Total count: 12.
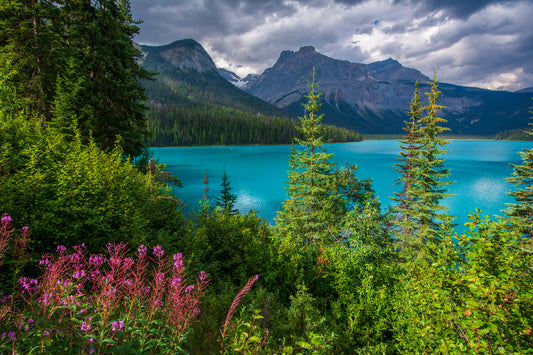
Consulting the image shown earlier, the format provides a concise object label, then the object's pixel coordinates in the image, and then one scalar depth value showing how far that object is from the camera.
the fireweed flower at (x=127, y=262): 3.06
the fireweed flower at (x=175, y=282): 2.65
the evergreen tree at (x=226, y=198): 26.54
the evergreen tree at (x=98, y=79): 14.77
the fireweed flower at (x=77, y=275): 2.54
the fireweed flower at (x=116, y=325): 2.20
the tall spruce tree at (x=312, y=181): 17.92
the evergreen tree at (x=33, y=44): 15.40
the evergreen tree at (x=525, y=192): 14.26
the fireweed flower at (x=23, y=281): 2.71
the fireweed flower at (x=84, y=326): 2.15
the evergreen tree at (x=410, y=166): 17.73
